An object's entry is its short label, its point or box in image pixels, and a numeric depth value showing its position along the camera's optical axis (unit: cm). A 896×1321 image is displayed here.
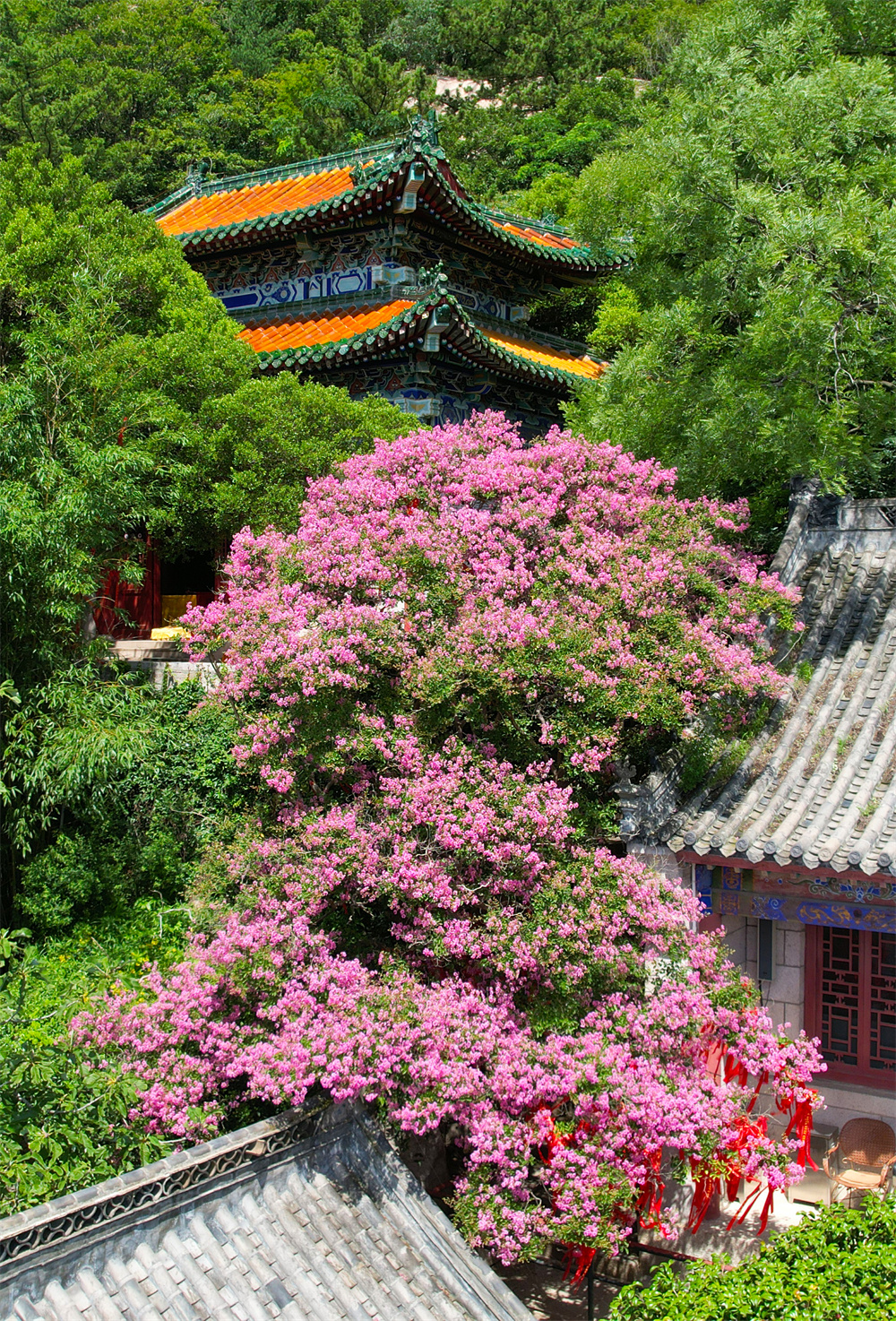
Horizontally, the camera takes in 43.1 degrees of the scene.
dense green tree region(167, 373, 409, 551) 1139
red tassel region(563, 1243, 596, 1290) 710
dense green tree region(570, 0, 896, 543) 932
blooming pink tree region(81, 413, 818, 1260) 652
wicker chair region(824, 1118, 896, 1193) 811
